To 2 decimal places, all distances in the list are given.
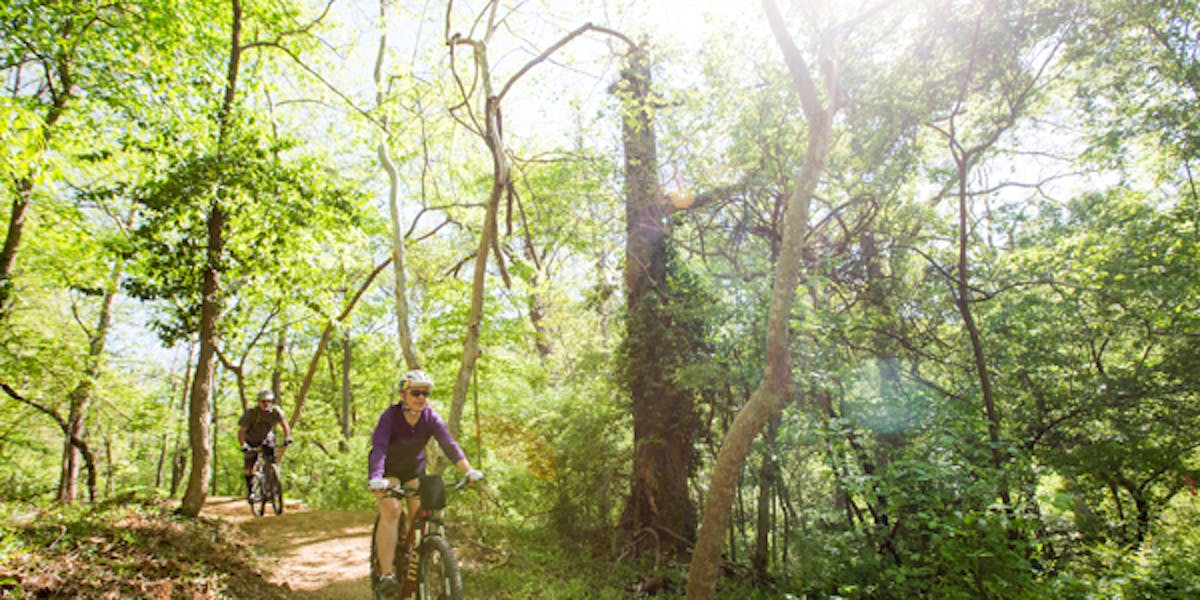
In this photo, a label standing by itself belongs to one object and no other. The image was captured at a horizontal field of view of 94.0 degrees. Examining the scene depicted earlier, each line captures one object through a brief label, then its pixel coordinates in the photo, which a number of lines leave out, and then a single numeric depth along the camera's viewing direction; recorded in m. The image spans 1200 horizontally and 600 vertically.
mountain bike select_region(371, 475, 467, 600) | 4.24
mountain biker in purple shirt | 4.56
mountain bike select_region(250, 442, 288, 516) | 9.27
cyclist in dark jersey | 8.95
